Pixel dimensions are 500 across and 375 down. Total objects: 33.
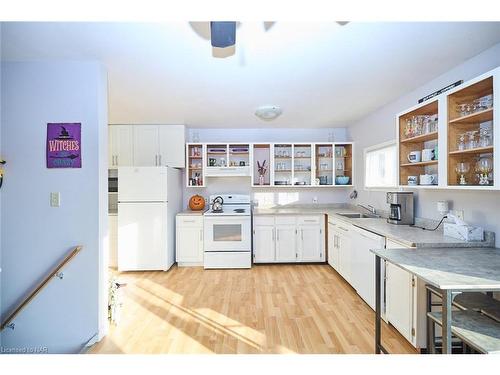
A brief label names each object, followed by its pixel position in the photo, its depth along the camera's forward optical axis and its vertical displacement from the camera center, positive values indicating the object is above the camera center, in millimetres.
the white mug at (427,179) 2367 +41
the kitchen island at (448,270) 1264 -480
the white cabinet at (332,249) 3807 -970
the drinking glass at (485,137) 1777 +316
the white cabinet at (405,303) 1947 -954
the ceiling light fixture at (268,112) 3041 +855
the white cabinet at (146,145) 4371 +656
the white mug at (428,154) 2359 +265
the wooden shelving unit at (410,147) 2557 +378
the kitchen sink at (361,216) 3723 -469
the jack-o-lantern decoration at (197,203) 4578 -326
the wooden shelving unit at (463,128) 1947 +431
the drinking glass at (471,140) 1895 +317
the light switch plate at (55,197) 2162 -109
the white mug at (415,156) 2549 +267
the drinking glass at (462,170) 2025 +104
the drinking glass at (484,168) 1828 +109
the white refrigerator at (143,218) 3939 -505
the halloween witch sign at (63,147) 2152 +310
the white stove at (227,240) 4094 -872
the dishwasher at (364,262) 2627 -851
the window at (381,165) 3623 +273
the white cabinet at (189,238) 4230 -864
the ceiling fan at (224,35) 1291 +1022
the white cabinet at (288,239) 4207 -879
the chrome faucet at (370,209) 3803 -374
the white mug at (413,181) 2588 +26
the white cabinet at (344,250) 3305 -881
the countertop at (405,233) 1968 -442
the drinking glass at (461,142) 2012 +320
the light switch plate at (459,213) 2270 -263
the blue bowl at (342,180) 4598 +66
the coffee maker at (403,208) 2850 -270
